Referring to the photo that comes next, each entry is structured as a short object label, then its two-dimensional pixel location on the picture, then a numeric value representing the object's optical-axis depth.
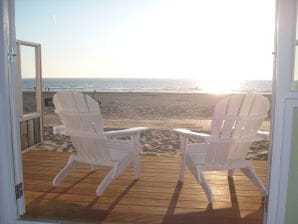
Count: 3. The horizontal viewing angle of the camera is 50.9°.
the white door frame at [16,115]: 1.73
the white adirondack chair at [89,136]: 2.90
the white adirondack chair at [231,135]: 2.75
